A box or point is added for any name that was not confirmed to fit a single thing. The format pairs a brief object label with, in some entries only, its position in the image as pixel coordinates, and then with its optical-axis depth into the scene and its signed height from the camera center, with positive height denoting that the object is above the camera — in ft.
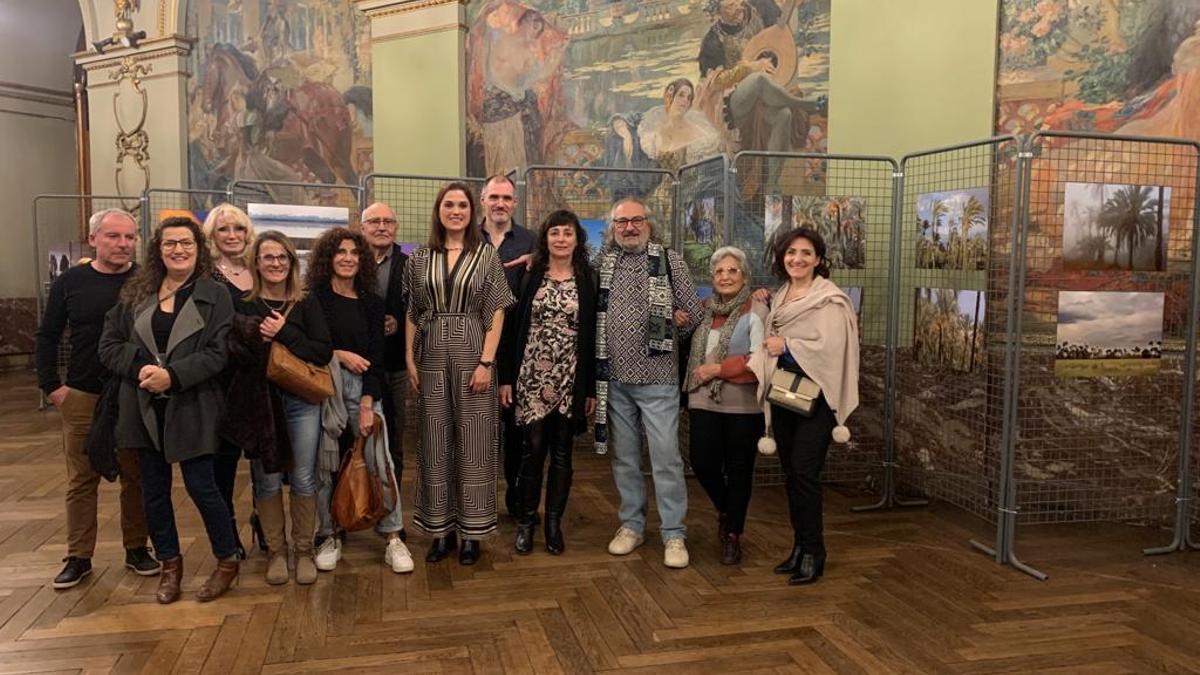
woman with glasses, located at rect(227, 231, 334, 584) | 12.79 -1.86
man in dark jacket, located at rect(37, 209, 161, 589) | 13.12 -1.21
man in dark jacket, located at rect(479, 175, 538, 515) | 15.97 +0.66
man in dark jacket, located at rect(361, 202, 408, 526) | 15.24 -0.49
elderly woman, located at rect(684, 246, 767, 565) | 14.21 -1.83
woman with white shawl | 13.60 -1.42
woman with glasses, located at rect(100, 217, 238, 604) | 12.22 -1.16
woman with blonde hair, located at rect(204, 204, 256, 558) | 13.38 +0.45
